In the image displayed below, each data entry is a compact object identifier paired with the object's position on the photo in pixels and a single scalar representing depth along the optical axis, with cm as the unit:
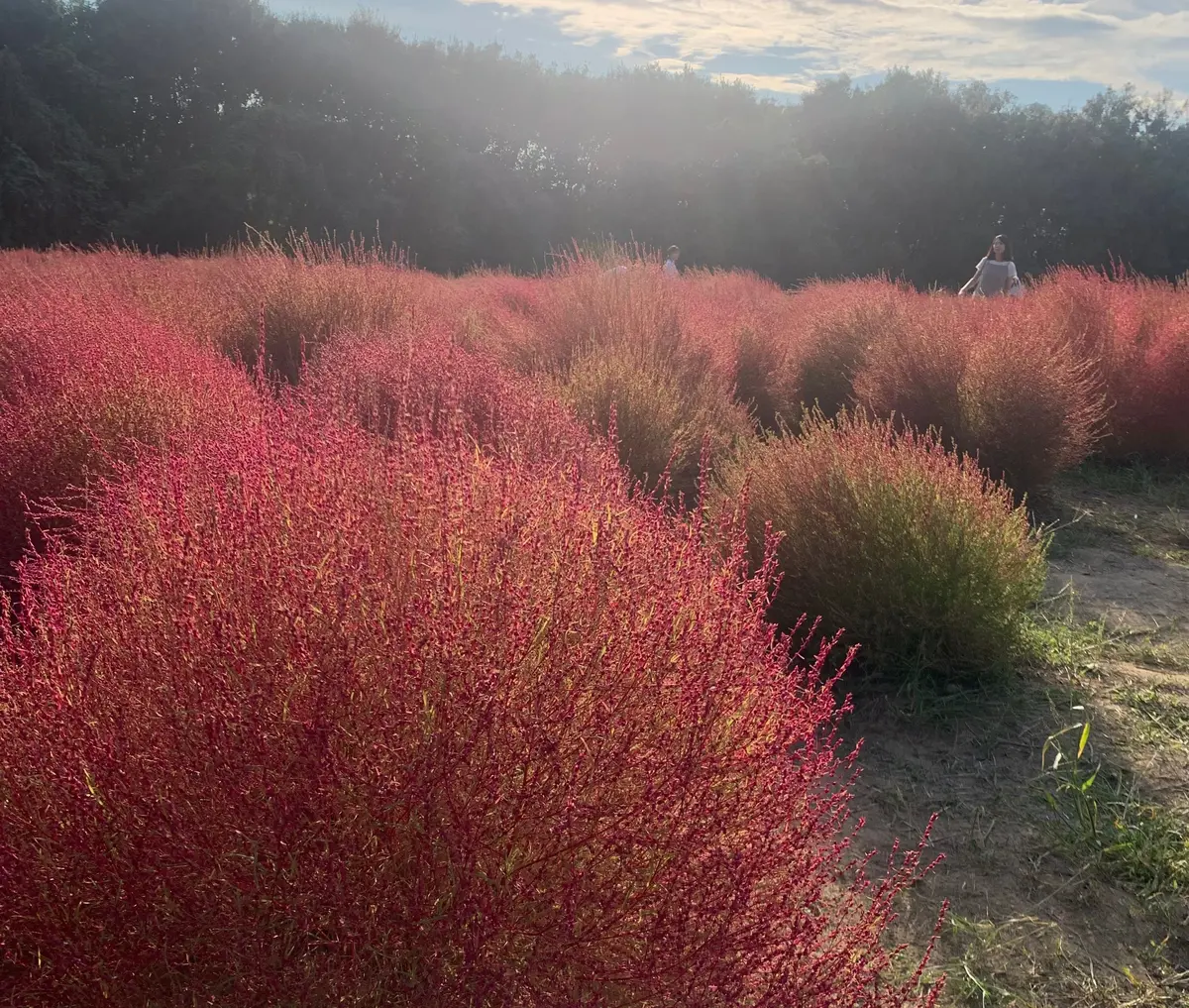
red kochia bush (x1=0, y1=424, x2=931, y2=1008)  131
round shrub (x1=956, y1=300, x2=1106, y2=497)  593
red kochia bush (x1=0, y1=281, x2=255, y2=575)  340
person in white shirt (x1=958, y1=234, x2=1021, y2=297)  869
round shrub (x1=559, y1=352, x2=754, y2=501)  507
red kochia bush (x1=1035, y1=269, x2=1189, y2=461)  715
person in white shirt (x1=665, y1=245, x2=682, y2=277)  995
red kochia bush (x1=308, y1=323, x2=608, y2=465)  358
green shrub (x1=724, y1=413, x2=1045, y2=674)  356
